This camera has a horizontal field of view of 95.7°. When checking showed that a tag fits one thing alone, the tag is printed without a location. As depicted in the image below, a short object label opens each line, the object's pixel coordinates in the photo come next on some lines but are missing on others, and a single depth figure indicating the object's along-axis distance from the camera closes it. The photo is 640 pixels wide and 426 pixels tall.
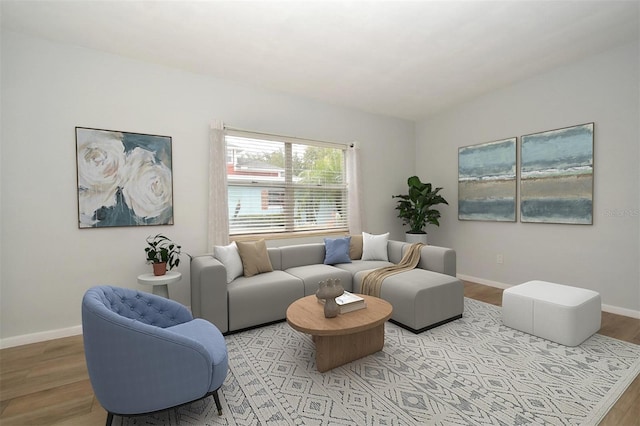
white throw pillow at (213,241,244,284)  3.10
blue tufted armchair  1.49
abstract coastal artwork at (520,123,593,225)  3.37
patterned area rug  1.70
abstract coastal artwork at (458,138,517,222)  4.08
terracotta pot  2.90
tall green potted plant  4.83
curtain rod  3.71
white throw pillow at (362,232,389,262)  4.05
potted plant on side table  2.92
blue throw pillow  3.87
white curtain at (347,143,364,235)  4.71
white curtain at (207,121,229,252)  3.55
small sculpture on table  2.19
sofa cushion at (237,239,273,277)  3.28
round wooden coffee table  2.06
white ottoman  2.46
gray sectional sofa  2.73
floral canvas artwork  2.93
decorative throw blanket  3.14
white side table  2.75
